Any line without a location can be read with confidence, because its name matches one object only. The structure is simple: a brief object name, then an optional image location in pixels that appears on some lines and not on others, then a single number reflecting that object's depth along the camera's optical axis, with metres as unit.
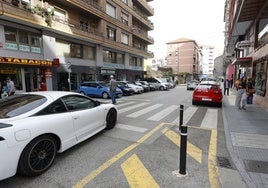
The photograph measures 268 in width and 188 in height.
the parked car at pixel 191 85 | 25.90
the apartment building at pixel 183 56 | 78.50
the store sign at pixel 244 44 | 15.52
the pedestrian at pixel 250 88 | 10.39
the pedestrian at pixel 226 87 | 17.95
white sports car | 2.79
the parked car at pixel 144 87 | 22.21
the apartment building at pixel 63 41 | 12.99
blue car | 15.37
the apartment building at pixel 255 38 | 10.60
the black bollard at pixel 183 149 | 3.16
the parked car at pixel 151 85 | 23.84
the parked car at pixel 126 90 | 17.59
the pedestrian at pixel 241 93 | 9.42
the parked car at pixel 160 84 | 25.77
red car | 10.49
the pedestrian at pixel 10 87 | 9.84
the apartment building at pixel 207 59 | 132.38
